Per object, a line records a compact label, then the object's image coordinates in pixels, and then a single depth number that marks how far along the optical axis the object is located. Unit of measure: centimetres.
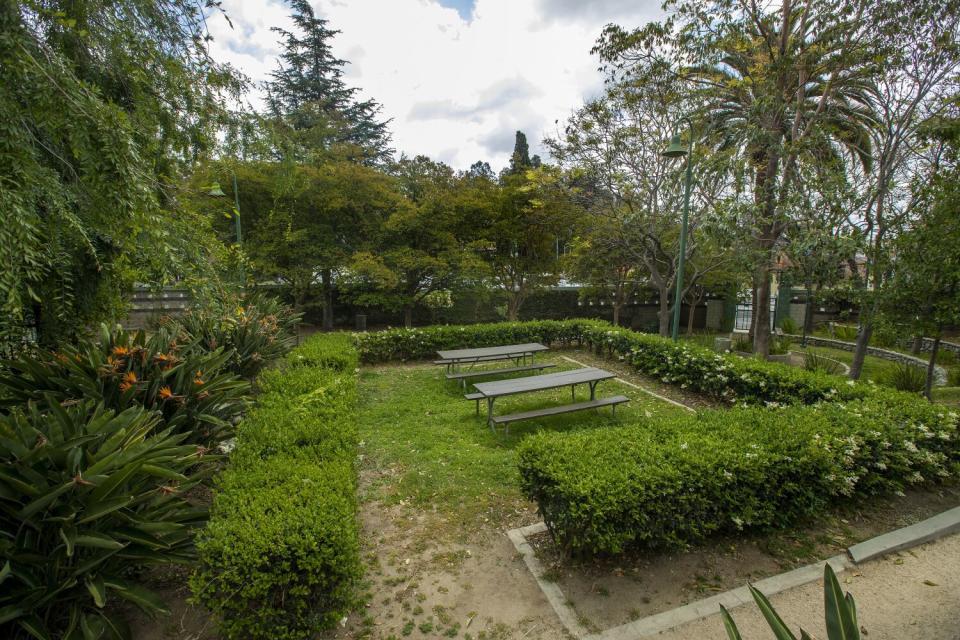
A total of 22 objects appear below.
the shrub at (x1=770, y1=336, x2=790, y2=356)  1080
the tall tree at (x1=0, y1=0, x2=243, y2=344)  225
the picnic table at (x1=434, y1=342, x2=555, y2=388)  717
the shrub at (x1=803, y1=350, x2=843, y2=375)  804
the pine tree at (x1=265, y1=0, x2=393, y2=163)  2308
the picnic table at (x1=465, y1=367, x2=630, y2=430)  518
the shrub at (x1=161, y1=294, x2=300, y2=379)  503
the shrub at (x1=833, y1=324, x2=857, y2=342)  1312
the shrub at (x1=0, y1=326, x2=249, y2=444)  305
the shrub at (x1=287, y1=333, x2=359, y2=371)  613
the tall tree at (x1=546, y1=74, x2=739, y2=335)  912
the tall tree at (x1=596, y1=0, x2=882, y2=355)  707
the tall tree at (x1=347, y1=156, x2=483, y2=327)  1155
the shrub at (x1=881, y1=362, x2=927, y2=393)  735
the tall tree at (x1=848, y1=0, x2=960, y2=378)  638
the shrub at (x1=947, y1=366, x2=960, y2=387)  801
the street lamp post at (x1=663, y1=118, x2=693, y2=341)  680
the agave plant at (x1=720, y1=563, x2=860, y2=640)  142
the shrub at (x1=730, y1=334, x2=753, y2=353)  1123
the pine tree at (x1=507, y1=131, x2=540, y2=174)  2614
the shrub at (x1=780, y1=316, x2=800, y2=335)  1459
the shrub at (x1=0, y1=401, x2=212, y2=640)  188
